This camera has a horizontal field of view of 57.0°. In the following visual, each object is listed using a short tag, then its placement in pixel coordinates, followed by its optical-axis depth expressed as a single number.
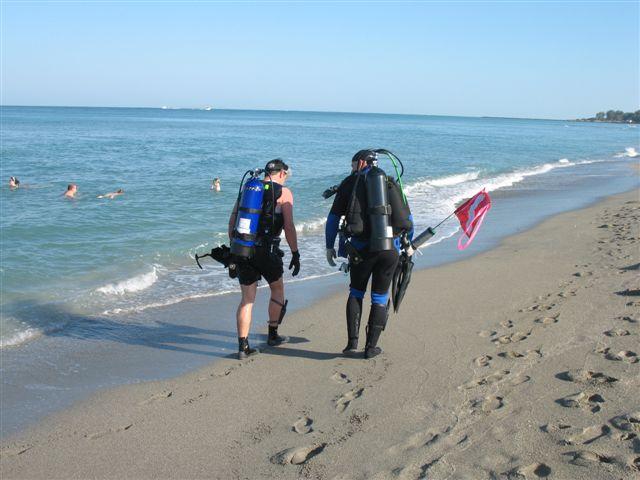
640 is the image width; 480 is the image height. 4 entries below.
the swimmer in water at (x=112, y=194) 17.42
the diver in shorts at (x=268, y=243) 5.54
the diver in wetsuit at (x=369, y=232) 5.10
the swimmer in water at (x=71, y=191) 17.17
